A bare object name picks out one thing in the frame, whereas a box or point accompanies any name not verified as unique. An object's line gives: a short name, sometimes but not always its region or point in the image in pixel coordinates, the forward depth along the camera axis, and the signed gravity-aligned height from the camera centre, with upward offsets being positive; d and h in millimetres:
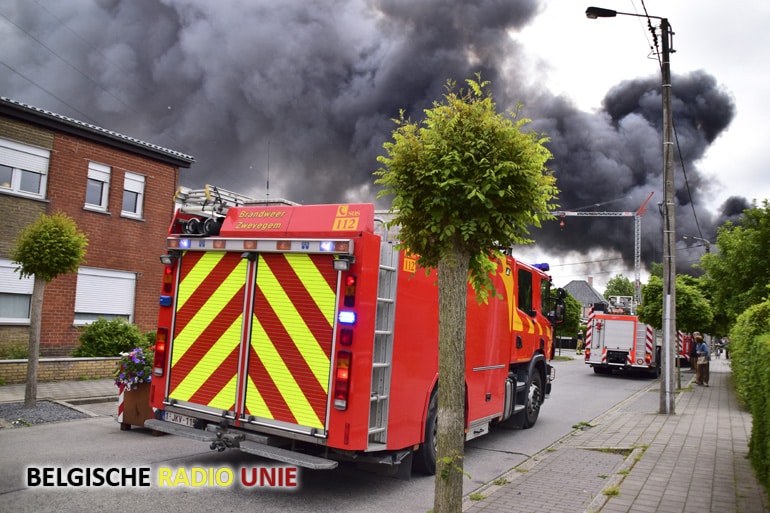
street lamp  12602 +1969
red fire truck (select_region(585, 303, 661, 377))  23625 -751
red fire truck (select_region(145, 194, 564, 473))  5395 -324
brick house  14930 +2298
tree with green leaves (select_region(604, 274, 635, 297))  124488 +7932
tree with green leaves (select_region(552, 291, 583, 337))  43312 +171
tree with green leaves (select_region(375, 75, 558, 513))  4086 +815
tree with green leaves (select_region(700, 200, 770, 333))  15773 +1995
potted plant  8398 -1263
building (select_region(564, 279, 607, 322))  86688 +4601
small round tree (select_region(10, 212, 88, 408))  9672 +529
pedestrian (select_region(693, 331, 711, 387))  20386 -1157
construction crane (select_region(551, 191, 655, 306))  88038 +16941
